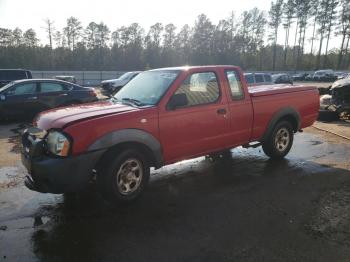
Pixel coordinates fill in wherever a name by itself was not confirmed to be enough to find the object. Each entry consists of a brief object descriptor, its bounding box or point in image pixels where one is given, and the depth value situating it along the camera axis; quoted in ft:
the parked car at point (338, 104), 40.11
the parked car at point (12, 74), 58.54
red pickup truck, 13.93
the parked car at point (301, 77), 179.45
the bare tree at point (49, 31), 261.40
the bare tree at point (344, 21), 210.59
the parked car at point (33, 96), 38.86
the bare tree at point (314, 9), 226.99
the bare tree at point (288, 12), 232.22
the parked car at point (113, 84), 80.90
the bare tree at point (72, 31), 271.69
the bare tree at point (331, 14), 219.82
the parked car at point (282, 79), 107.47
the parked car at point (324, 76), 165.68
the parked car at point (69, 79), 91.47
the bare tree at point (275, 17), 238.27
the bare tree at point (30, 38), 262.06
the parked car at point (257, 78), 67.74
